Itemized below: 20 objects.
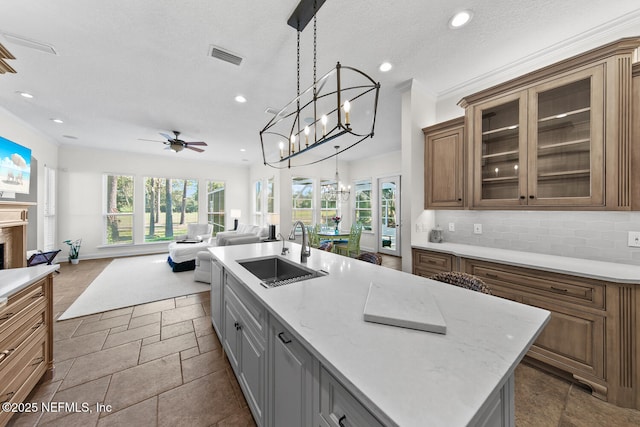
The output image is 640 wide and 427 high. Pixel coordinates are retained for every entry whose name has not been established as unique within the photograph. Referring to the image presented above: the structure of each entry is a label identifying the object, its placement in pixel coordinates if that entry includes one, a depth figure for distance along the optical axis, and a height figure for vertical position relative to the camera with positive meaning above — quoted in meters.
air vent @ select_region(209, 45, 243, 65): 2.26 +1.58
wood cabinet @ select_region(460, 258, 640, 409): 1.55 -0.83
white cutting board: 0.89 -0.42
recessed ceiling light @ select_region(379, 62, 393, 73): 2.49 +1.61
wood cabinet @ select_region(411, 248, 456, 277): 2.45 -0.54
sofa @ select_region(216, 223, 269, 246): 3.84 -0.45
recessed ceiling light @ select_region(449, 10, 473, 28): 1.84 +1.59
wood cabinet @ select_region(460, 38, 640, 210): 1.74 +0.70
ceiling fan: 4.39 +1.34
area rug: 3.20 -1.26
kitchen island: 0.58 -0.45
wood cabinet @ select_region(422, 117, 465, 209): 2.63 +0.58
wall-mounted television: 2.18 +0.45
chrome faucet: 1.97 -0.28
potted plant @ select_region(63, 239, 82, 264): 5.45 -0.92
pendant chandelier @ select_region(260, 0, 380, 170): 1.75 +1.63
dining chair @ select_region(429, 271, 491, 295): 1.44 -0.45
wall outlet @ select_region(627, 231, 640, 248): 1.86 -0.20
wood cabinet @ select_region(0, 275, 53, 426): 1.37 -0.87
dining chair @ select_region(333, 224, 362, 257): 4.97 -0.69
